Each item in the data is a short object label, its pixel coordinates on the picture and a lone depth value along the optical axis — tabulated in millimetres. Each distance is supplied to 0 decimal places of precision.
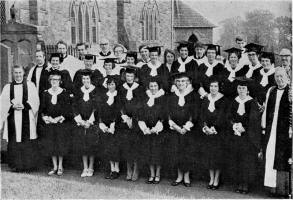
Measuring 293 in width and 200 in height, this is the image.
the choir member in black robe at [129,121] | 6375
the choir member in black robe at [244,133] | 5633
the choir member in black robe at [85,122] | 6582
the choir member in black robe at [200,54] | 7145
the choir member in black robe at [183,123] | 6082
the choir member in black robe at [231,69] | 6328
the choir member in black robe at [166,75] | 6709
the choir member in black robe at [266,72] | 6297
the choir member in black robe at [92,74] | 6906
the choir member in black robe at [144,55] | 7266
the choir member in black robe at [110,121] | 6465
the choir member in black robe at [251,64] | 6637
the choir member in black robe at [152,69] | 6863
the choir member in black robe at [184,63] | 7074
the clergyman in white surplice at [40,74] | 7184
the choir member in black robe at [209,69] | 6730
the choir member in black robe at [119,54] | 7578
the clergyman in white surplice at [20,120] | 6781
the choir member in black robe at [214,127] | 5906
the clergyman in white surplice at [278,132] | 5477
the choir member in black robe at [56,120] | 6688
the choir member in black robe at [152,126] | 6203
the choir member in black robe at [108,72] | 6676
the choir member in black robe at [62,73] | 6934
